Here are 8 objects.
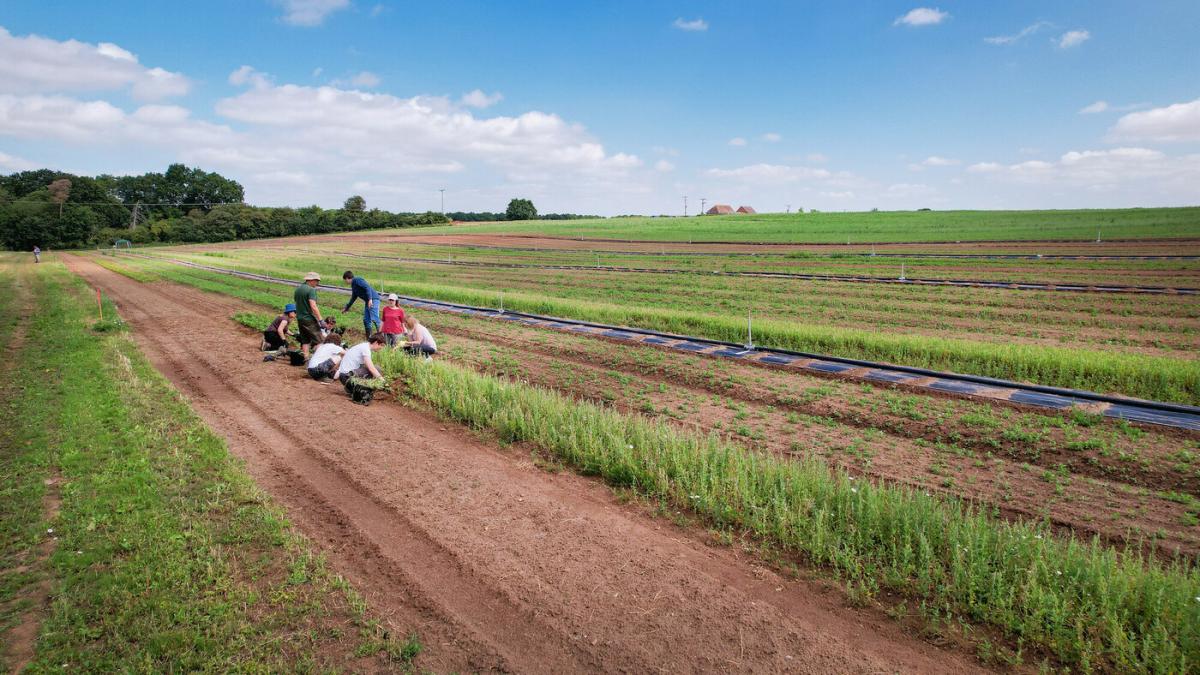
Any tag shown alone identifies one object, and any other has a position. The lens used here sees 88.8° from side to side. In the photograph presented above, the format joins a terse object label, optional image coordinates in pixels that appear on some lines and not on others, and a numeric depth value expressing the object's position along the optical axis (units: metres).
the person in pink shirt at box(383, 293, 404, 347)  13.51
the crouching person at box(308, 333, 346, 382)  12.35
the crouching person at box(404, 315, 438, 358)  13.31
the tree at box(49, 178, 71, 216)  120.29
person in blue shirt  14.69
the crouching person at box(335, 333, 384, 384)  11.28
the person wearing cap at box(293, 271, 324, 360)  13.40
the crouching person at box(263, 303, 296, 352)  14.45
